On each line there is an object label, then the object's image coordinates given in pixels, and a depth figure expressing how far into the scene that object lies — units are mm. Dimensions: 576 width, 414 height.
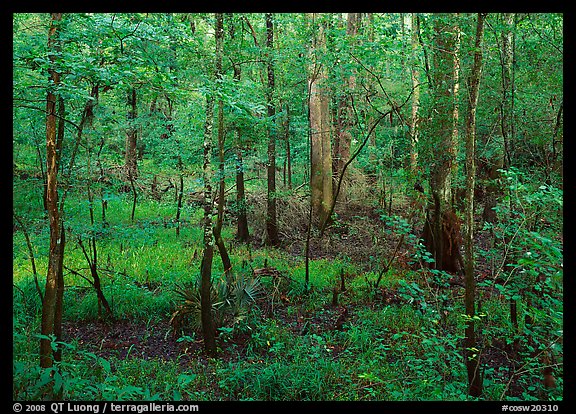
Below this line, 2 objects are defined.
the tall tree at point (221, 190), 6012
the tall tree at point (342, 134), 14133
